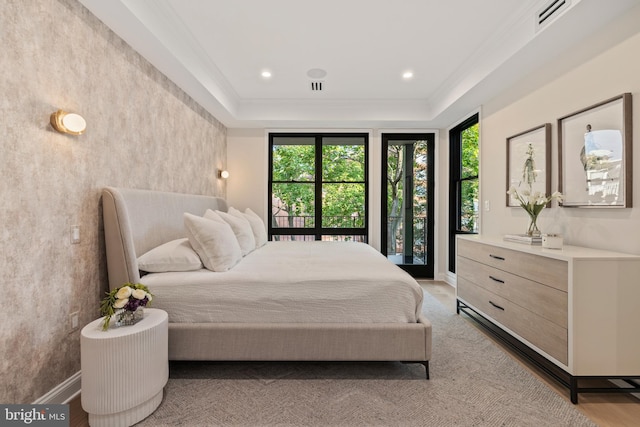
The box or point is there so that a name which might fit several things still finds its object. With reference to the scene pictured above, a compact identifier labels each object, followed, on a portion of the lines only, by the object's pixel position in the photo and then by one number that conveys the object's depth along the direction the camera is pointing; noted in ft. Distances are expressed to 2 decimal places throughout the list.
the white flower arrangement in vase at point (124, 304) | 5.20
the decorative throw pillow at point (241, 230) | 9.64
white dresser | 5.59
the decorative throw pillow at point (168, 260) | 6.93
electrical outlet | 5.89
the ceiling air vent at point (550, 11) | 6.45
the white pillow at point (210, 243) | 7.15
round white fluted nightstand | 4.85
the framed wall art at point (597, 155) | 6.17
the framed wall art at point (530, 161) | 8.34
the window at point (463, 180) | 13.28
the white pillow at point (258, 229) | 11.78
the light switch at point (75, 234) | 5.89
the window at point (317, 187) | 16.03
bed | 6.37
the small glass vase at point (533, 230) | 7.70
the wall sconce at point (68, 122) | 5.47
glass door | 15.83
